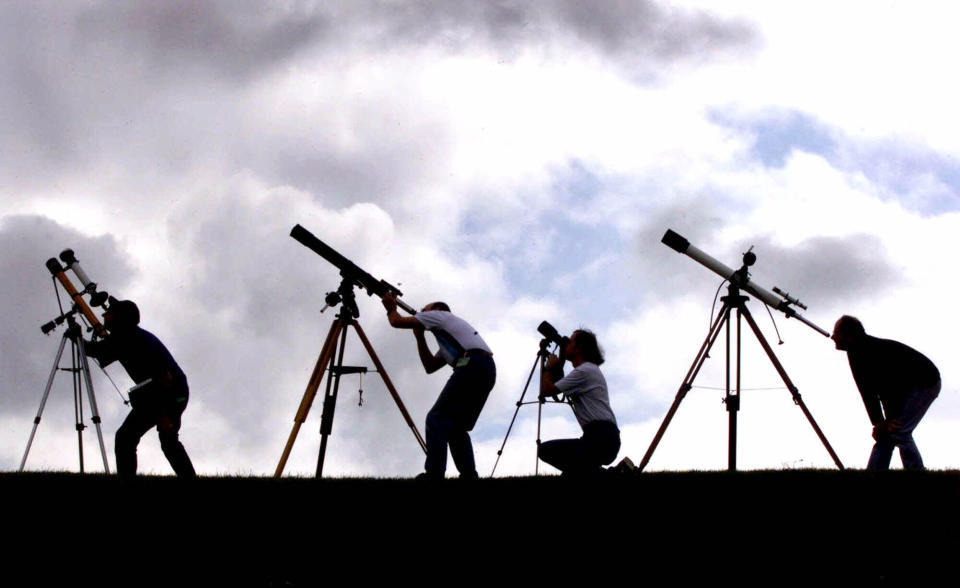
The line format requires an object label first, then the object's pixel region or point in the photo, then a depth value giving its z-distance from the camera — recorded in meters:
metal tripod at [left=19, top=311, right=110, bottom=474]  14.67
